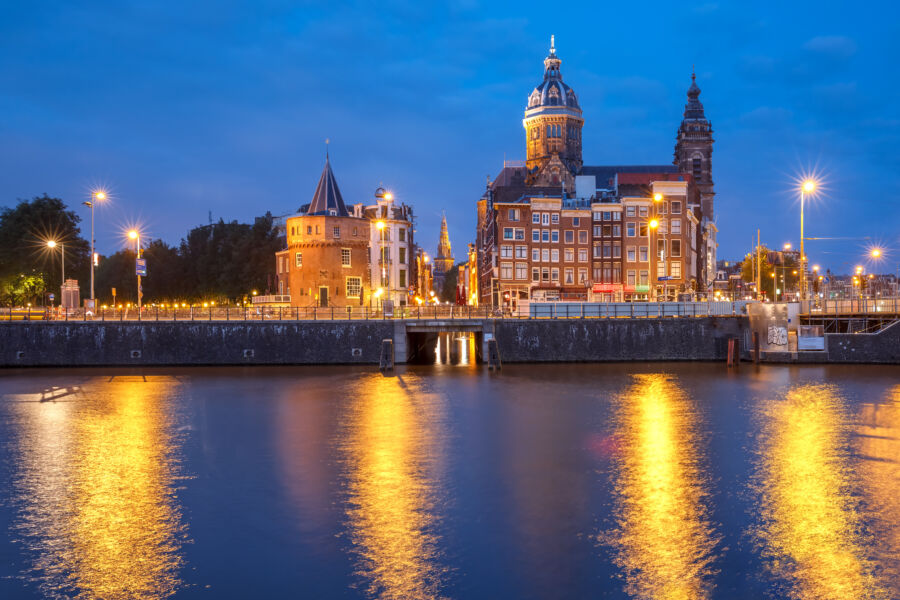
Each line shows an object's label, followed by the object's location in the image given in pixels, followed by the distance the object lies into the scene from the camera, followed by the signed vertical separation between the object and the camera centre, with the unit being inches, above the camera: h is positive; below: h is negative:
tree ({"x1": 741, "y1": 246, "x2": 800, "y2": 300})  6114.2 +380.8
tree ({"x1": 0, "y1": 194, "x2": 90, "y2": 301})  3351.4 +367.6
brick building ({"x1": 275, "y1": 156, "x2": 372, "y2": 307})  3351.4 +288.9
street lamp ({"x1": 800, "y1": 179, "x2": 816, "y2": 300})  2170.3 +377.3
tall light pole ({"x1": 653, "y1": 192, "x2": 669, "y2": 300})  3607.3 +292.2
